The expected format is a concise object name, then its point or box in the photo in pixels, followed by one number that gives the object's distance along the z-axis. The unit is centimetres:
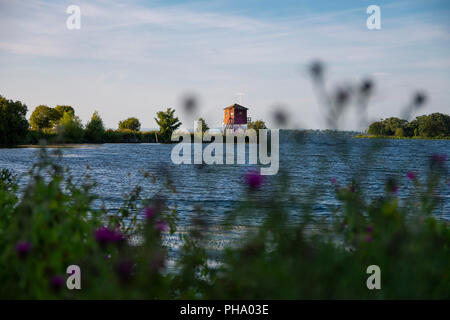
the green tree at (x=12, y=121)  5497
